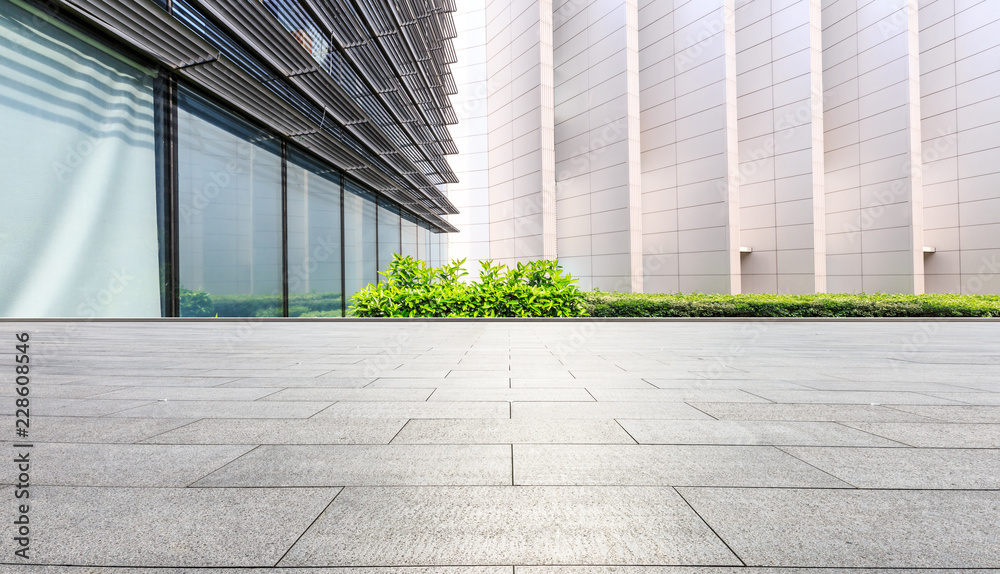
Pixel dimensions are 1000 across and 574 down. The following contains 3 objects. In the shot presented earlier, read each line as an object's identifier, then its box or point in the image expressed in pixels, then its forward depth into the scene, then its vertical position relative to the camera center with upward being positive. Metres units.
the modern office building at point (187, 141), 7.80 +3.48
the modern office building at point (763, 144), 18.98 +6.46
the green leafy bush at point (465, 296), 12.61 -0.16
